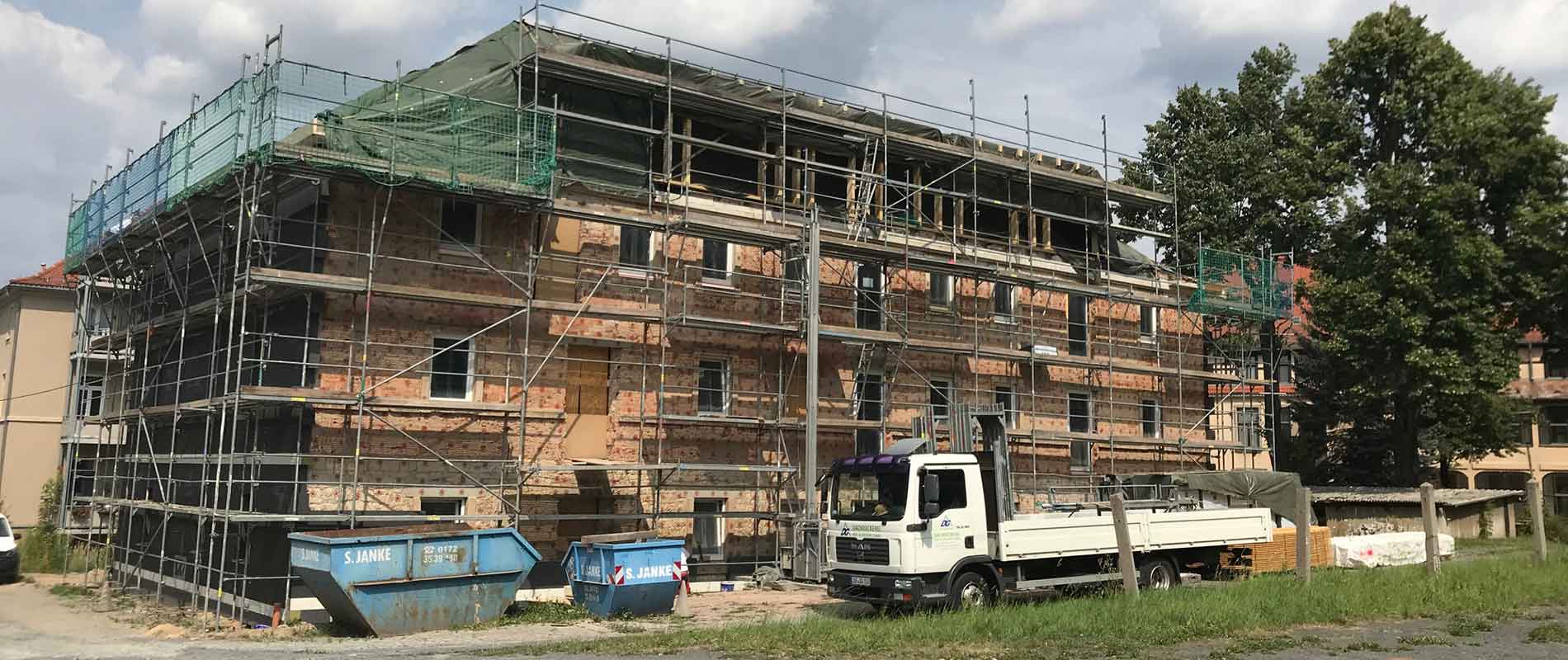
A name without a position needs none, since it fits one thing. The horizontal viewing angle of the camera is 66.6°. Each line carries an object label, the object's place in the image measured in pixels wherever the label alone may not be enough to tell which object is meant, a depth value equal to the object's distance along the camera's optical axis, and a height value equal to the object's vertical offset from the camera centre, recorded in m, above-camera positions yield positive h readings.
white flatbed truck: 16.06 -0.59
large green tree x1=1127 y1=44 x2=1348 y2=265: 32.91 +9.63
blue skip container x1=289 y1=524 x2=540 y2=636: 15.21 -1.15
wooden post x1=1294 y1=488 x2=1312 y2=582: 17.22 -0.52
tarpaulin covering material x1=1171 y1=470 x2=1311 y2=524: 23.56 +0.25
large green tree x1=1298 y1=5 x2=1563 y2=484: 29.83 +6.78
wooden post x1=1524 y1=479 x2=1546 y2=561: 20.03 -0.23
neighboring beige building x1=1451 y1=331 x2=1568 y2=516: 46.62 +2.65
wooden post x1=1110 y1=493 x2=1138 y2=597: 16.00 -0.67
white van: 24.39 -1.62
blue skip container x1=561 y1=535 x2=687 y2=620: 16.98 -1.24
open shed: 29.25 -0.24
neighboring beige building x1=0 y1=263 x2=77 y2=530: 33.25 +2.71
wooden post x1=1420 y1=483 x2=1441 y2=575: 18.39 -0.31
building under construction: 18.61 +3.31
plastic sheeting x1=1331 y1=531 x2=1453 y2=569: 22.73 -0.96
